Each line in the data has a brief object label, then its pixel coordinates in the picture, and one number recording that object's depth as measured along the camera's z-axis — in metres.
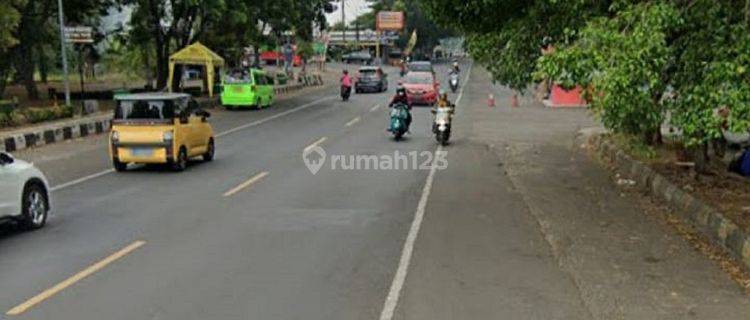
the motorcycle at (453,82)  49.66
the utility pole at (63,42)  27.57
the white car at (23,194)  10.03
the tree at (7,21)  25.02
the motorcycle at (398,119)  22.19
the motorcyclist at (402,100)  22.14
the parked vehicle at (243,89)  35.56
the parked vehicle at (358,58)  105.26
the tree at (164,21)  37.59
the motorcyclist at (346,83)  41.66
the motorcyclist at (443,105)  20.95
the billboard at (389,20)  115.94
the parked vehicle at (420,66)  48.08
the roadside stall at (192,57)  37.34
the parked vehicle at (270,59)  105.12
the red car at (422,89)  36.69
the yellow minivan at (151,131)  16.05
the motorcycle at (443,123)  20.84
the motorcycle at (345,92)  41.73
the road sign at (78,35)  27.02
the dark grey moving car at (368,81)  49.88
